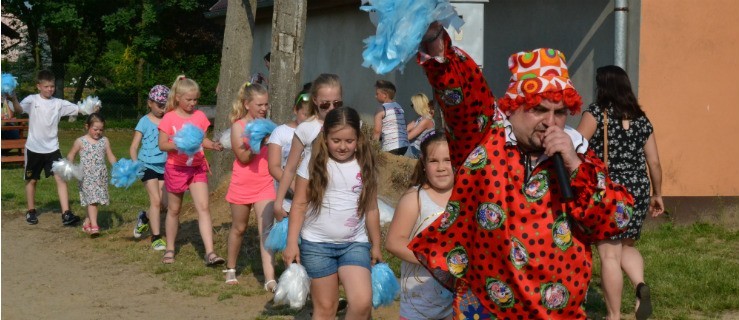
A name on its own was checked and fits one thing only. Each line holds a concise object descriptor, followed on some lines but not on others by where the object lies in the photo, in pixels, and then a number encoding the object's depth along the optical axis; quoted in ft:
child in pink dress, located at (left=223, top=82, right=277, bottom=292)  26.76
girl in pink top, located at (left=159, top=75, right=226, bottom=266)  29.68
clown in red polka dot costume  10.96
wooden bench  68.13
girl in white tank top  16.08
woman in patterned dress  21.60
